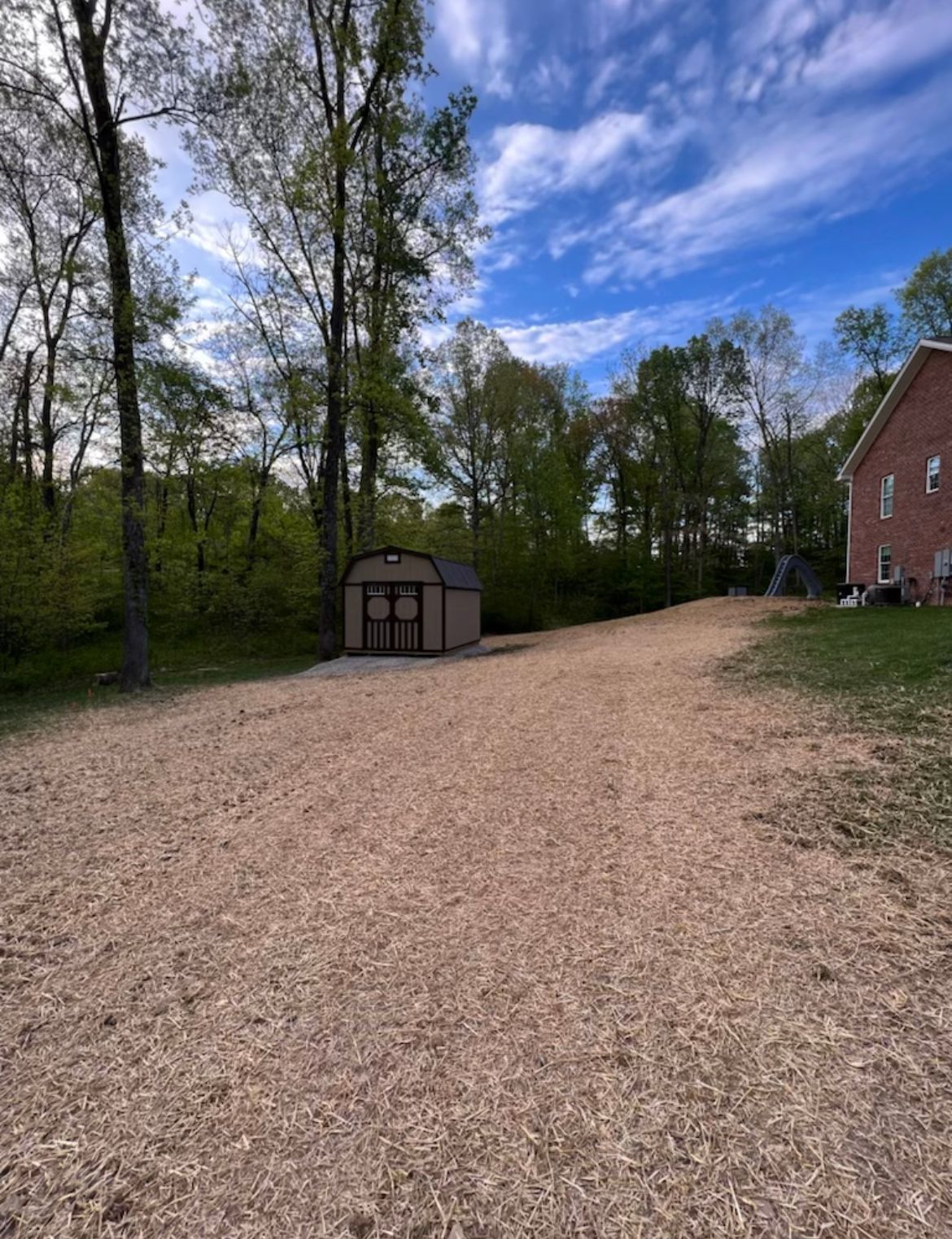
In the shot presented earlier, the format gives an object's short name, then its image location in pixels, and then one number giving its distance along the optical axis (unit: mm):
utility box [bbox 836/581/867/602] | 16250
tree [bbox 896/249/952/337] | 22609
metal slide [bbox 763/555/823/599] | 19750
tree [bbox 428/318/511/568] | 23797
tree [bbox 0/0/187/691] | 9445
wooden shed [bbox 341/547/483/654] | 13188
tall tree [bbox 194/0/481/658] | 12648
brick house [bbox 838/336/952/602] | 14914
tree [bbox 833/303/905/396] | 25391
